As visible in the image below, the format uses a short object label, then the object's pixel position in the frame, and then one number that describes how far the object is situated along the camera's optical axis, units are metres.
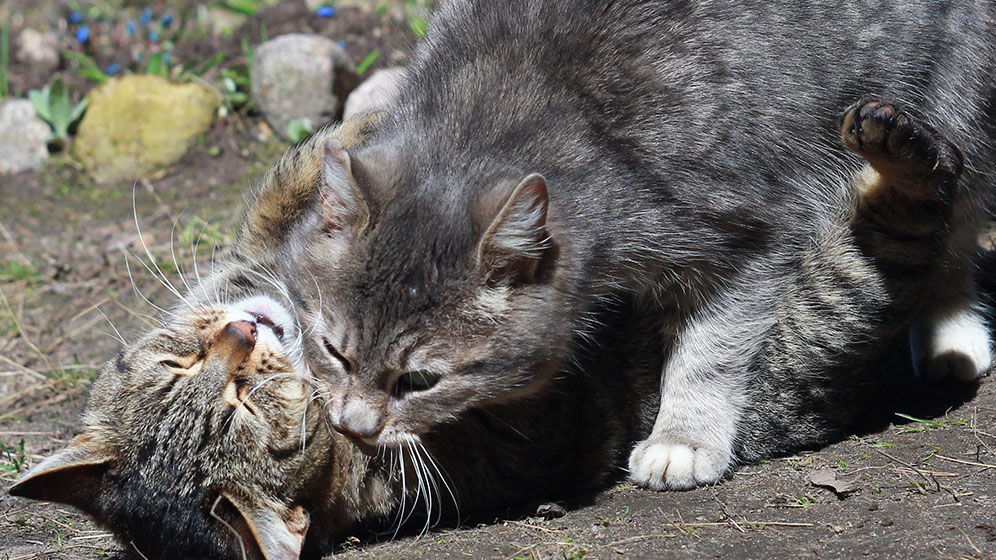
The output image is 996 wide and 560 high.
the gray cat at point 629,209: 5.47
